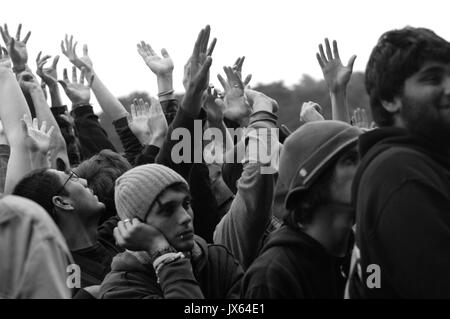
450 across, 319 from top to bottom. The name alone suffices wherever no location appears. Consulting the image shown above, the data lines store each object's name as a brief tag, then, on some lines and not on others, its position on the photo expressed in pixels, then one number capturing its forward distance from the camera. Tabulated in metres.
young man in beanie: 4.66
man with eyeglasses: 5.75
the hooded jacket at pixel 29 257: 3.09
